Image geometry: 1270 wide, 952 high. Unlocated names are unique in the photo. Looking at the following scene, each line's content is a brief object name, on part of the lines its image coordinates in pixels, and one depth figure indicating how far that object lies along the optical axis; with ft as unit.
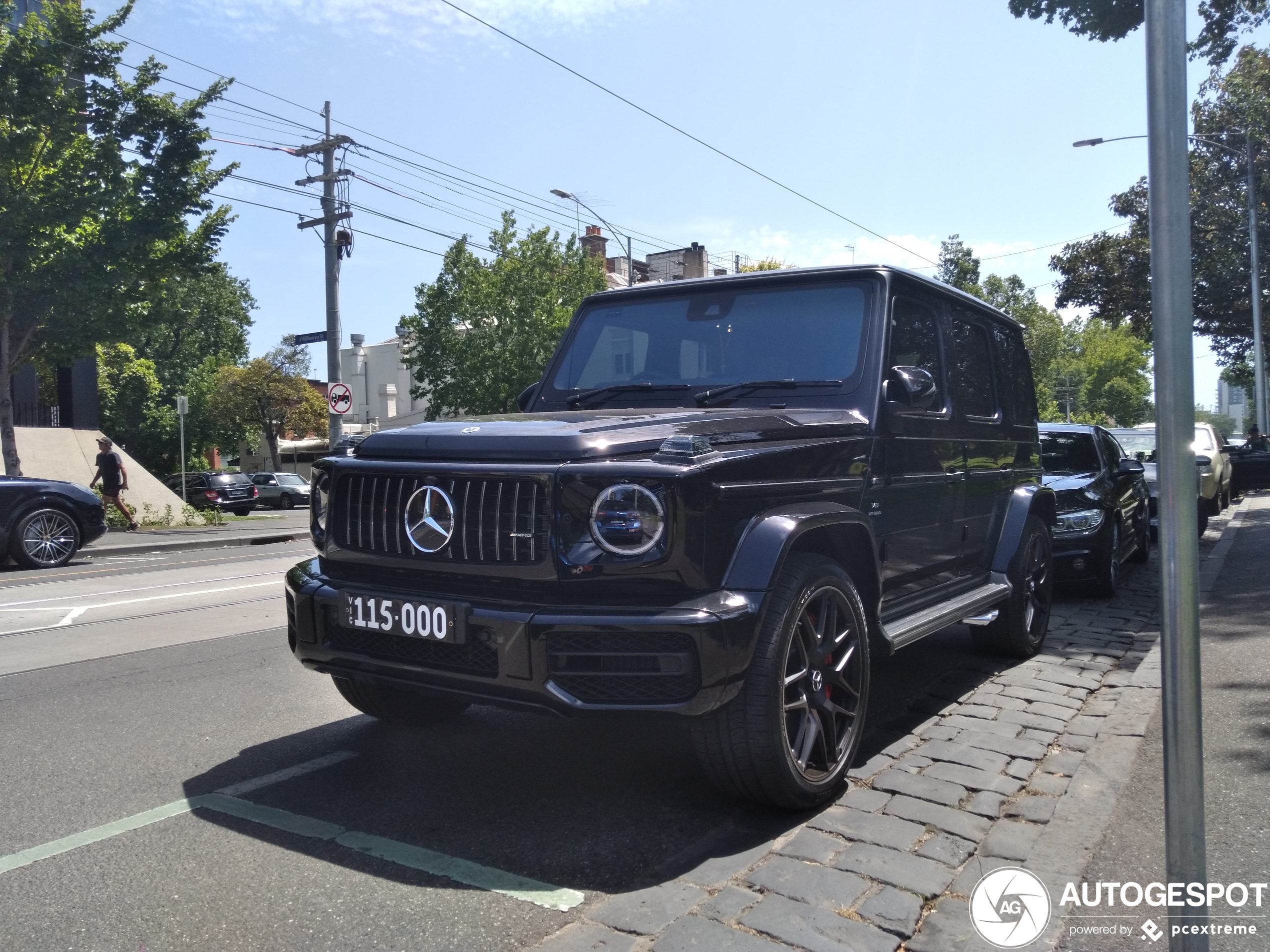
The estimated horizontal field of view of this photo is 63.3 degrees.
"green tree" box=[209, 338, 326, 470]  161.58
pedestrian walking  60.95
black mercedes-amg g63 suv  10.45
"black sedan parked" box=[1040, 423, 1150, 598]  27.17
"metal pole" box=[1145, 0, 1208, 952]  6.79
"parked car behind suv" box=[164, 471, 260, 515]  103.40
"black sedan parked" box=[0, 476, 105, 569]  40.27
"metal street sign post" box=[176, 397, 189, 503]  70.16
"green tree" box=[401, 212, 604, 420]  127.24
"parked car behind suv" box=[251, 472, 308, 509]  120.98
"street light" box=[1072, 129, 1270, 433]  93.20
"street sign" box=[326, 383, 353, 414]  69.41
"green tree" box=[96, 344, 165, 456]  145.28
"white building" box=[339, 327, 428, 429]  204.23
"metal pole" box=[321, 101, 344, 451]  74.08
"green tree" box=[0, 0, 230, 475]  55.06
